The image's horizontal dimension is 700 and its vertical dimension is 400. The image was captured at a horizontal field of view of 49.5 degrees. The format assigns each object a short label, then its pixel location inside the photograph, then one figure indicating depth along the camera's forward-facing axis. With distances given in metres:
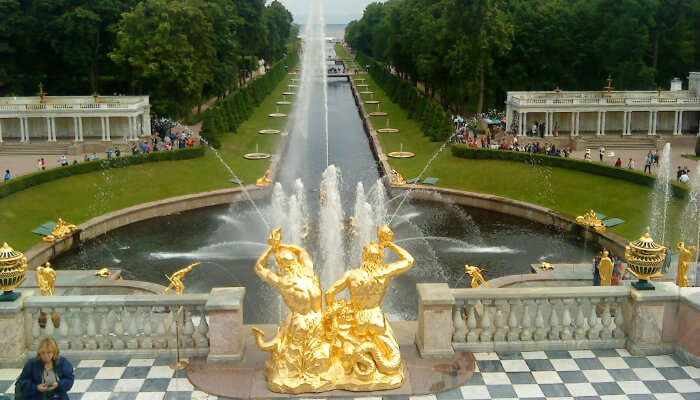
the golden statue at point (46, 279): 21.64
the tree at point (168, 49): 70.94
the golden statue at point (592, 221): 38.65
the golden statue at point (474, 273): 24.80
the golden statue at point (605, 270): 26.22
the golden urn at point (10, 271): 14.95
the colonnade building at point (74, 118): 68.31
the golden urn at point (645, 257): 15.44
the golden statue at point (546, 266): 31.03
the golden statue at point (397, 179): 50.26
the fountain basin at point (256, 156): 60.98
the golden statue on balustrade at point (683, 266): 17.66
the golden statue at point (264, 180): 49.34
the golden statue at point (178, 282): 23.09
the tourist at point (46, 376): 11.79
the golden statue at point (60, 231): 36.88
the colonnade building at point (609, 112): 71.56
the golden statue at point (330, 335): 14.48
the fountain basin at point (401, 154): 62.36
